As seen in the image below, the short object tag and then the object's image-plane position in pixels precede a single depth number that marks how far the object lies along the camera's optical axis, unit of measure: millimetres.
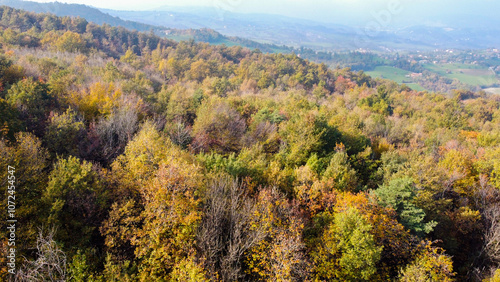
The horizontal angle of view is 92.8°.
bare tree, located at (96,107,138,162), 24078
